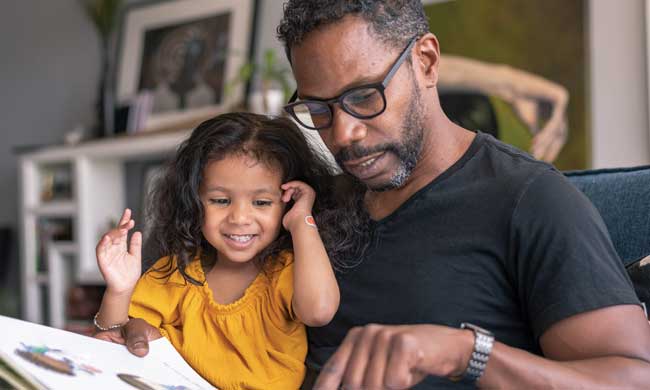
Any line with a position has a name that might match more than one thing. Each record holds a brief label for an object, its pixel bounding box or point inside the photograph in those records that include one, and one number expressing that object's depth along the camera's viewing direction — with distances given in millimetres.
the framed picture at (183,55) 4125
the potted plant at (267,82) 3492
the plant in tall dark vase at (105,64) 4625
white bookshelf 4383
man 929
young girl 1353
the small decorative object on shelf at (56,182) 4621
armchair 1311
